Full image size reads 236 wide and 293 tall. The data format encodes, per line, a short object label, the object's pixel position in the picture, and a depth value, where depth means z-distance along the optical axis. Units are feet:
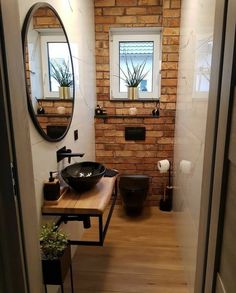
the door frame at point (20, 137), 2.56
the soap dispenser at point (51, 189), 5.46
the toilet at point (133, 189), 9.70
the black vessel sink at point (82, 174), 5.78
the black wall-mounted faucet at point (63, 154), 6.26
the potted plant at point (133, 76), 10.28
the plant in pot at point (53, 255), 4.69
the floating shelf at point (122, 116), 10.25
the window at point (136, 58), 10.23
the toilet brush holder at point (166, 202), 10.56
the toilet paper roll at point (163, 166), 9.73
